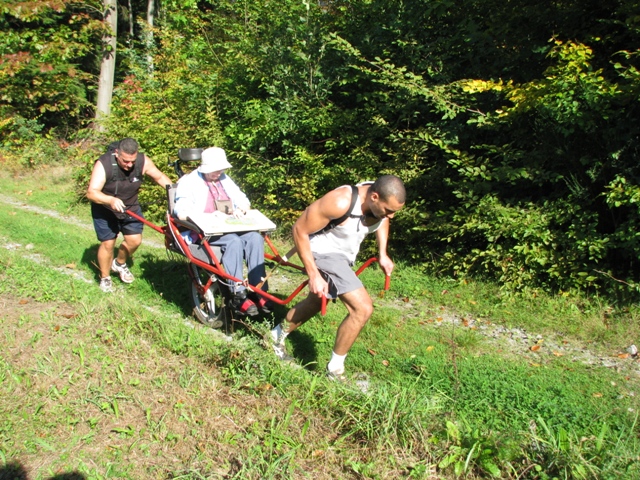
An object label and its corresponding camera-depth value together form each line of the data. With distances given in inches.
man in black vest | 237.5
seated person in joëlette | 202.5
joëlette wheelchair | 198.6
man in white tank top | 157.8
